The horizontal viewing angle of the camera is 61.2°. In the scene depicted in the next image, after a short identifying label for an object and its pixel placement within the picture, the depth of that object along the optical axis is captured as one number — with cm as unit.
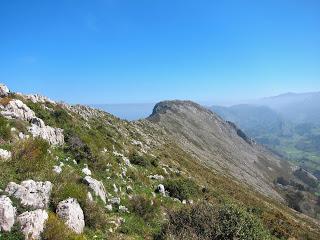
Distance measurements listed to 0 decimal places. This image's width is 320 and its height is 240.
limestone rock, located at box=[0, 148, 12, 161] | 1141
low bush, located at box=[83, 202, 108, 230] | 1076
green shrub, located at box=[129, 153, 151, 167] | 2374
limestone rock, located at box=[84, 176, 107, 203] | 1289
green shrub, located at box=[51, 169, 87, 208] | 1037
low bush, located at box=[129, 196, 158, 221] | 1398
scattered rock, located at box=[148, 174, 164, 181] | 2145
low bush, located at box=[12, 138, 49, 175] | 1120
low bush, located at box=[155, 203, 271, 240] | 1133
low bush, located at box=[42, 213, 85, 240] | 852
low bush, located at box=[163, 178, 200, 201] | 1967
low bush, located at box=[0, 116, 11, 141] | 1318
